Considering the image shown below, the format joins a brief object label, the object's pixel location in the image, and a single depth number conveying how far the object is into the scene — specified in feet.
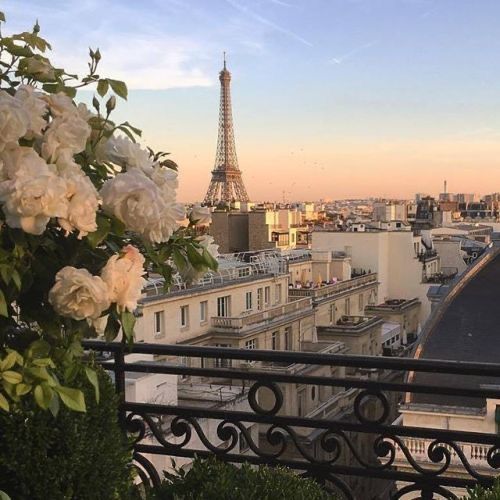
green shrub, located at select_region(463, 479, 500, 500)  6.66
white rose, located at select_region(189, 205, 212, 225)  7.42
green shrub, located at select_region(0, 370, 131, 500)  7.94
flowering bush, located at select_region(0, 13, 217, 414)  5.58
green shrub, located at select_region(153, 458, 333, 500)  7.91
